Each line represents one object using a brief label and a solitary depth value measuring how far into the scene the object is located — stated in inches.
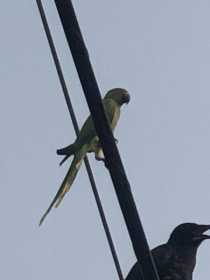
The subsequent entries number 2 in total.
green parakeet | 500.1
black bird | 486.0
